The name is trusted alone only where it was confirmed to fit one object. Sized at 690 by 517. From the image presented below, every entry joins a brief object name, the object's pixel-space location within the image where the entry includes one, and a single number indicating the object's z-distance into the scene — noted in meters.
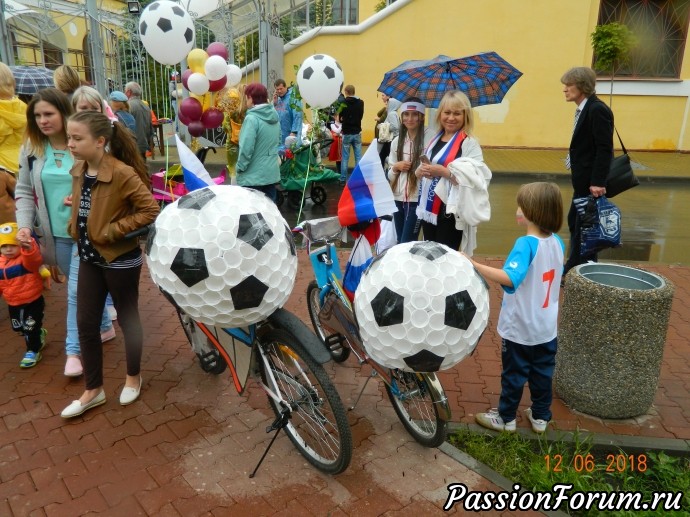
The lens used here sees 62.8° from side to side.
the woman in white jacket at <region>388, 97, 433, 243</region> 4.40
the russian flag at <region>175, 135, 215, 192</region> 2.76
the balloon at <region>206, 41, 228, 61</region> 9.62
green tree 13.22
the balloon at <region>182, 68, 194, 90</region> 8.85
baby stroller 8.60
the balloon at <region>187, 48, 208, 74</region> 9.15
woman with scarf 3.95
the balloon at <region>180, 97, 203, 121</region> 8.48
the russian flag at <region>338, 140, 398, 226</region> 2.93
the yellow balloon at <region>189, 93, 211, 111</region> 9.34
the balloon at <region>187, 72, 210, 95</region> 8.65
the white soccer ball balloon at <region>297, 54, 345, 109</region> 7.50
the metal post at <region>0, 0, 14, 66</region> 8.66
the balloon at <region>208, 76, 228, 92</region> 9.00
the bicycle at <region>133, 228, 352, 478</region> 2.65
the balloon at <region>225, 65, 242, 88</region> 10.01
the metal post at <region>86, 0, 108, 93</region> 10.96
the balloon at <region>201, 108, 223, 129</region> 8.60
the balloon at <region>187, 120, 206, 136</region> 8.66
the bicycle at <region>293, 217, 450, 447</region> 2.87
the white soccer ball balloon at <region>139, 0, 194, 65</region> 7.47
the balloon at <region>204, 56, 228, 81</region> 8.70
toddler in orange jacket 3.92
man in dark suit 5.01
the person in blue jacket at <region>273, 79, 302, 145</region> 9.46
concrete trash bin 3.23
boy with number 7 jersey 2.88
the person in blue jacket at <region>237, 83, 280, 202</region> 6.08
